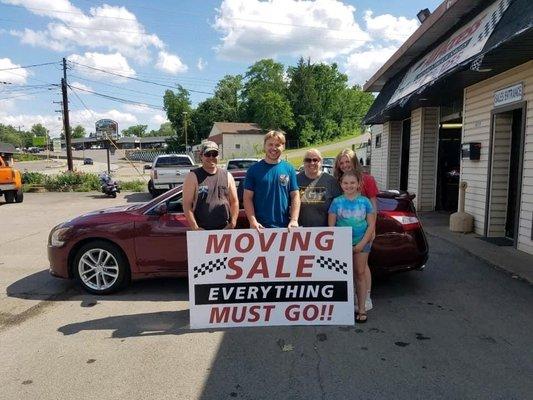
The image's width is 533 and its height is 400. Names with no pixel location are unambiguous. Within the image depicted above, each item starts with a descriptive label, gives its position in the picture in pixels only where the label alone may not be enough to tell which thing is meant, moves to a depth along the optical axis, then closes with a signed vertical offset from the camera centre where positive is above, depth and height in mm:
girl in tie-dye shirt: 4293 -584
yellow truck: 15953 -1029
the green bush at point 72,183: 22375 -1513
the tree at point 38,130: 180625 +9347
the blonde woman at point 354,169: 4359 -168
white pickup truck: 17359 -848
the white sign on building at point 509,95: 7707 +1057
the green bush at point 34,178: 23312 -1311
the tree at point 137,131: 180750 +8955
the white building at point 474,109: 7172 +1025
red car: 5262 -1081
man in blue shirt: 4227 -341
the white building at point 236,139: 76188 +2435
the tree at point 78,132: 181500 +8678
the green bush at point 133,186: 22472 -1689
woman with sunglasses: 4438 -395
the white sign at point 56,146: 48231 +770
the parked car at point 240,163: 16688 -371
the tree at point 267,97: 81188 +11068
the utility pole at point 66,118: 27380 +2140
